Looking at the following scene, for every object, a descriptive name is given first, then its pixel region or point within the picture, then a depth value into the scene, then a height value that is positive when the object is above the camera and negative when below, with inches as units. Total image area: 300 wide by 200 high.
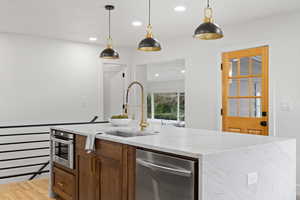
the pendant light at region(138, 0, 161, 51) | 117.7 +24.4
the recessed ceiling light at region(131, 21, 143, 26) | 175.8 +49.9
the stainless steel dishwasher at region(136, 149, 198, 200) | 70.1 -19.9
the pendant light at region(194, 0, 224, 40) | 92.7 +23.8
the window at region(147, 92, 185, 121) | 445.1 -4.4
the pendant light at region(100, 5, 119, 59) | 142.9 +24.7
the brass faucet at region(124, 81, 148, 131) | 123.7 -9.5
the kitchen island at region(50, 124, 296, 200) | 70.1 -17.5
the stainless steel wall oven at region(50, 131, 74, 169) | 127.4 -21.6
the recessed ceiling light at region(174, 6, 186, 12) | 146.3 +49.3
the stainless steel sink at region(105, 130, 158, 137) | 118.6 -12.8
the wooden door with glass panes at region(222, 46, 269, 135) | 170.2 +8.1
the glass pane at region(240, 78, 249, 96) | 179.3 +10.9
